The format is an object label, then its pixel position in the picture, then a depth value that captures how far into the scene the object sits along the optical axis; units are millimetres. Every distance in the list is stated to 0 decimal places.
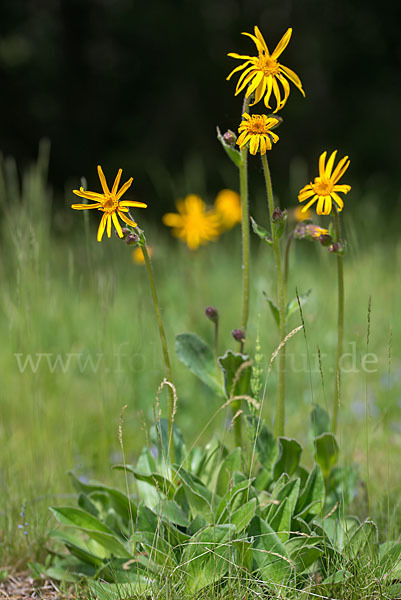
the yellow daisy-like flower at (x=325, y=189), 2630
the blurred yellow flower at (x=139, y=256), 3236
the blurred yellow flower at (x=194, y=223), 3418
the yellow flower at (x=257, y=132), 2616
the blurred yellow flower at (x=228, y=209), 3752
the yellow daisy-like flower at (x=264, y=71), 2606
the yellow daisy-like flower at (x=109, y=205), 2608
